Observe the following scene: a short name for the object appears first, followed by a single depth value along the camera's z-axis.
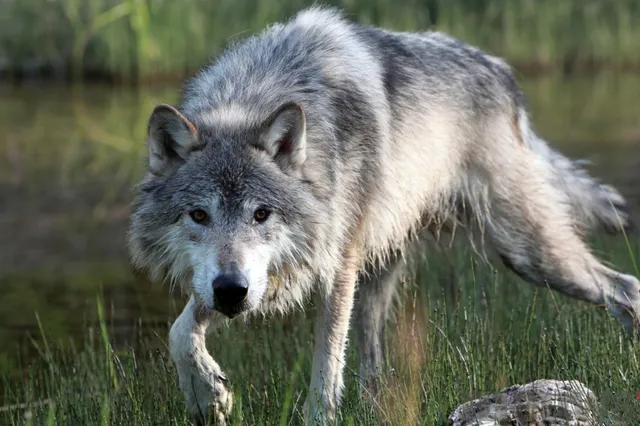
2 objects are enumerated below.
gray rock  8.76
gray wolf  10.03
